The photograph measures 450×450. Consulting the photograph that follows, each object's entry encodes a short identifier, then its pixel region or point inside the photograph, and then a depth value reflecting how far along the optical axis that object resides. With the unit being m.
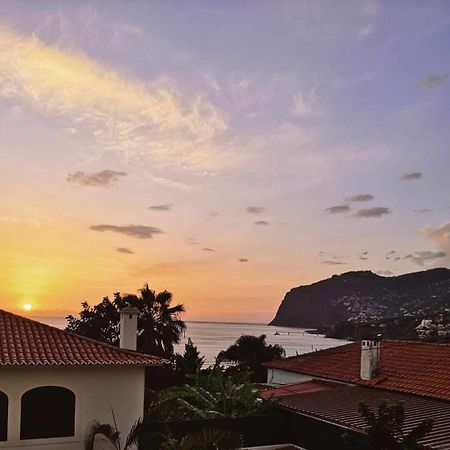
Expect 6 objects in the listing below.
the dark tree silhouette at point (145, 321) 35.25
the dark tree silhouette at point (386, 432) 10.58
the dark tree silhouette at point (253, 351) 48.62
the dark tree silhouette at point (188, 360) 34.56
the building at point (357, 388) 15.23
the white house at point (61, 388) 16.08
